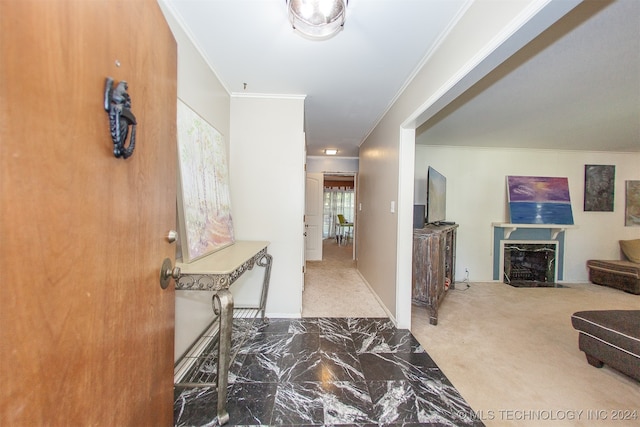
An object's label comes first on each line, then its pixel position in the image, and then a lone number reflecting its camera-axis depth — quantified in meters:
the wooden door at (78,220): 0.42
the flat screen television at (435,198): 2.98
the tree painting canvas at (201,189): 1.42
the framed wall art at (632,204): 4.10
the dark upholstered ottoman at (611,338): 1.59
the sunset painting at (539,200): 3.98
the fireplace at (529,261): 4.01
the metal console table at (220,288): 1.21
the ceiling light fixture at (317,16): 1.25
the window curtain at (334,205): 9.28
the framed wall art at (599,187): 4.09
